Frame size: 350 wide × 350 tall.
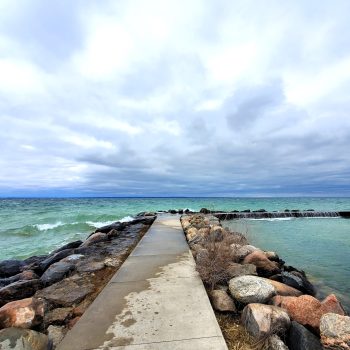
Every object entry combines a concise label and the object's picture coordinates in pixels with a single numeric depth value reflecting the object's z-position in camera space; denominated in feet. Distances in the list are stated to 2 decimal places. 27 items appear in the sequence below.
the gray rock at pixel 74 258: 23.12
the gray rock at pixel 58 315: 12.91
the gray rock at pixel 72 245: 34.80
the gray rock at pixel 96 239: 31.96
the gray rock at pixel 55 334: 11.04
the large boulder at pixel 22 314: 12.09
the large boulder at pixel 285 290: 16.17
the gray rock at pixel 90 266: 20.52
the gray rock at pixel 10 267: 27.70
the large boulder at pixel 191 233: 29.18
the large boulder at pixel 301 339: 10.59
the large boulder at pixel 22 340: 9.79
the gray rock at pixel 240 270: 16.65
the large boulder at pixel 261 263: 20.58
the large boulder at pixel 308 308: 12.14
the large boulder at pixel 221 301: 13.19
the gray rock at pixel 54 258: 25.24
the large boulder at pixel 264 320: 10.82
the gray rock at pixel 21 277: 22.34
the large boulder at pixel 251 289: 13.51
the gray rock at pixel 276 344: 10.13
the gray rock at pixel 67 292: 14.94
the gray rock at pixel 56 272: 18.79
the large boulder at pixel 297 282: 19.93
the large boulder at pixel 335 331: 9.89
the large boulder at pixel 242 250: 21.95
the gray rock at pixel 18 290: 16.71
